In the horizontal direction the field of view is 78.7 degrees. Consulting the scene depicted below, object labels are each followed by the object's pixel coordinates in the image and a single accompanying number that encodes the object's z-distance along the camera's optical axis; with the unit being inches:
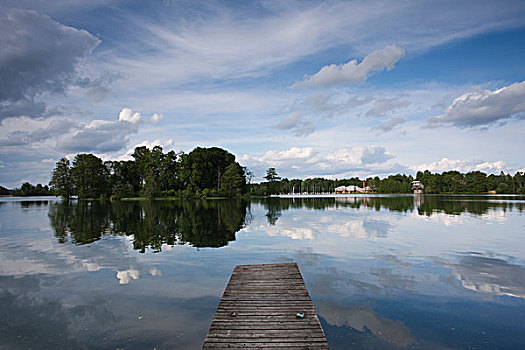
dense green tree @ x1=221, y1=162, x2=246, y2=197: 3816.4
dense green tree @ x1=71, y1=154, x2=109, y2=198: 3722.9
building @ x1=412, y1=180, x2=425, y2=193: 7645.2
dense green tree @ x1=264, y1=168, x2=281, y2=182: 6023.6
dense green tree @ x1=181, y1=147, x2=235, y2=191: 3836.1
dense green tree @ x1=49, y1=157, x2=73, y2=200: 3599.9
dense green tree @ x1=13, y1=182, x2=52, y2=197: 6658.5
